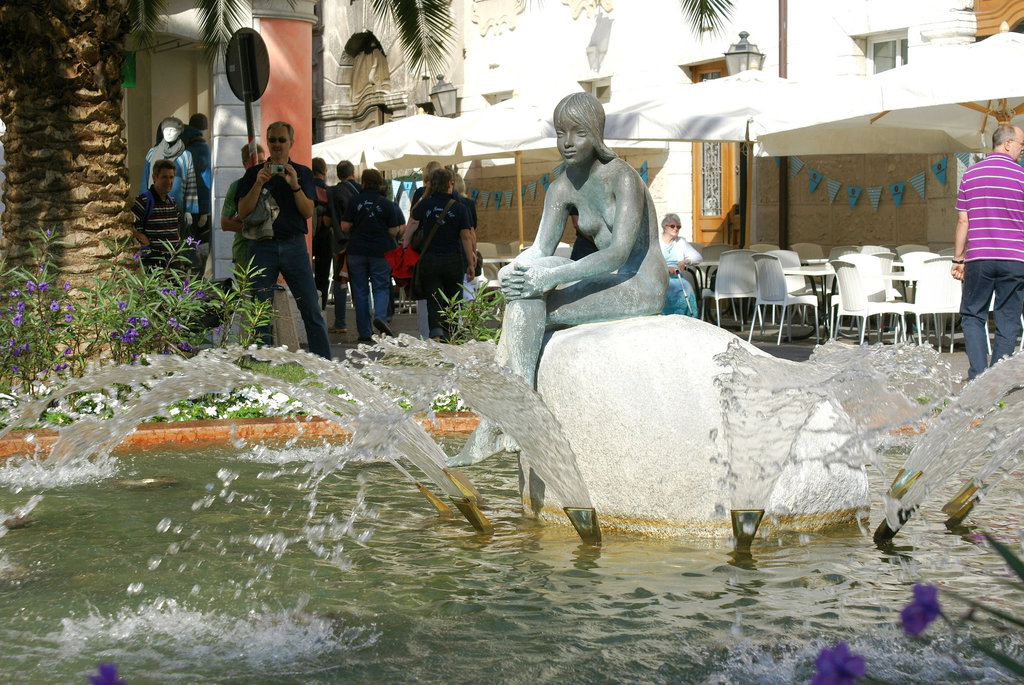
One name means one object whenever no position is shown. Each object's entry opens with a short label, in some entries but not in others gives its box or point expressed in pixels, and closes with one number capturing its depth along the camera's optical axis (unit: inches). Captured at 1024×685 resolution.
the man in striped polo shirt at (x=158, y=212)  466.3
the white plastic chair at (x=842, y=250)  630.5
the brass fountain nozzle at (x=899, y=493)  203.8
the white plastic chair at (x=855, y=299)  480.7
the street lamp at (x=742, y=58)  669.9
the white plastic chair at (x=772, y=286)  528.4
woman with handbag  477.4
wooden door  832.9
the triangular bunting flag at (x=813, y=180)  747.4
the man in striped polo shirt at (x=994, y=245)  355.9
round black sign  450.6
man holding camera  405.7
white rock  200.5
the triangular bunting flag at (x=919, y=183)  687.7
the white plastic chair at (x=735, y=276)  554.3
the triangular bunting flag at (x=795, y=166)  759.8
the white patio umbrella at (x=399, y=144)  681.0
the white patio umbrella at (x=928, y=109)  439.5
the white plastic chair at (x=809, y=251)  697.0
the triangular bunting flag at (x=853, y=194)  726.5
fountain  148.0
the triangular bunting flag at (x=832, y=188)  735.7
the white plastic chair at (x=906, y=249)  629.3
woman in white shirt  411.5
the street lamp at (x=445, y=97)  944.3
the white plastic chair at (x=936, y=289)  469.4
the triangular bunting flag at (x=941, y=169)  677.3
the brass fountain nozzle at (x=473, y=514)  212.8
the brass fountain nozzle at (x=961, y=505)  217.0
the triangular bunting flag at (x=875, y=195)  712.4
